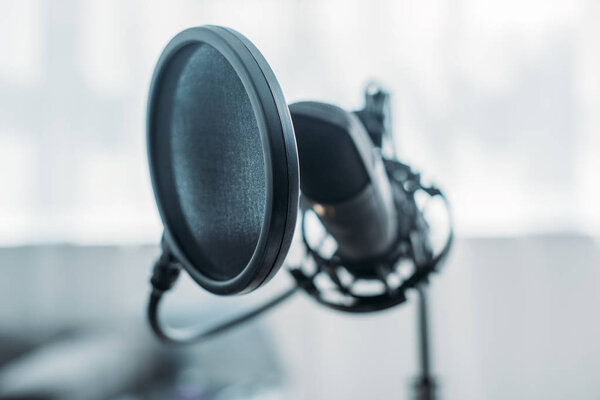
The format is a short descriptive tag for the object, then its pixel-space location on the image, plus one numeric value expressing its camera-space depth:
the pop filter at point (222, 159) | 0.31
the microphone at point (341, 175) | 0.41
